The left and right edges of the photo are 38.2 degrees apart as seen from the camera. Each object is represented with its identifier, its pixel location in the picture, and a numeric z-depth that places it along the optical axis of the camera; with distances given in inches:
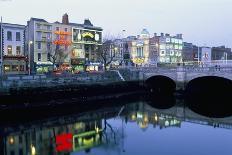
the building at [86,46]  3198.8
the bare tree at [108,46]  3363.2
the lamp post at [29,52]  2758.1
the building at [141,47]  4763.8
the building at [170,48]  4726.9
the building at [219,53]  6230.8
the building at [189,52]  5383.9
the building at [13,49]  2474.2
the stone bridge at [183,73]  1916.8
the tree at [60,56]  2832.7
